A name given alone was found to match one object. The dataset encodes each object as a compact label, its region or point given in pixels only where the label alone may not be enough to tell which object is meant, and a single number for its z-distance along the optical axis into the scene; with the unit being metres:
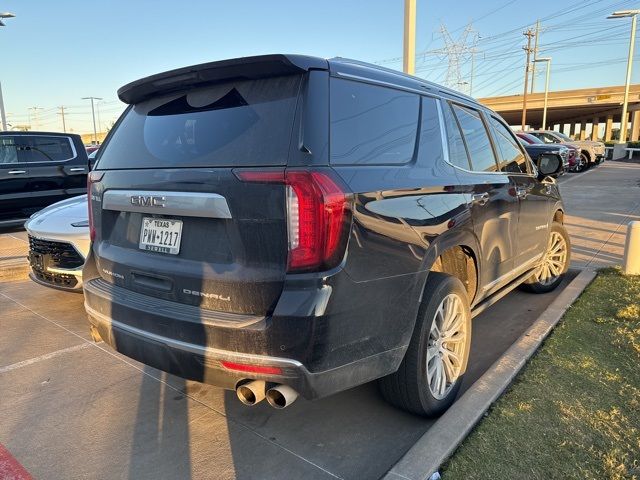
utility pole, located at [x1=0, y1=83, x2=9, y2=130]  27.52
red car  18.14
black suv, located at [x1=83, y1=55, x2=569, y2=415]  2.13
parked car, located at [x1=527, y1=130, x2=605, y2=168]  21.55
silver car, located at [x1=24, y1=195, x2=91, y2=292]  4.54
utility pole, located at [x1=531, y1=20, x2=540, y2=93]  54.57
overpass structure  50.72
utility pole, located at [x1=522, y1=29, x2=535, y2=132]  52.18
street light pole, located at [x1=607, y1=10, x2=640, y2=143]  28.19
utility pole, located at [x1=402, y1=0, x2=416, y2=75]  7.97
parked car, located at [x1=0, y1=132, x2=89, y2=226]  8.34
